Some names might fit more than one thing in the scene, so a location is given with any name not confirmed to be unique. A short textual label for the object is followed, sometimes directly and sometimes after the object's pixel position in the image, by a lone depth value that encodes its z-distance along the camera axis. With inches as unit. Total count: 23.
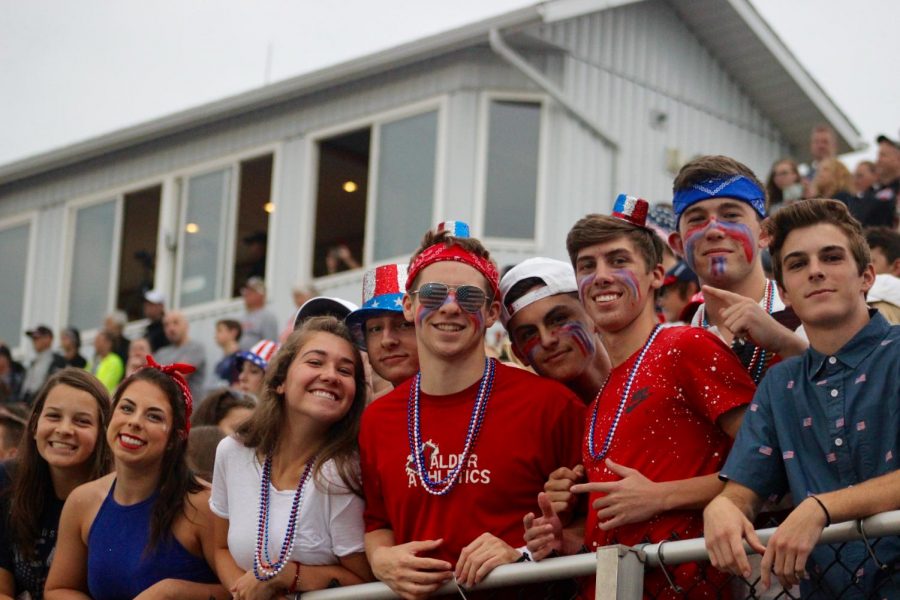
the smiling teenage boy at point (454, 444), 177.9
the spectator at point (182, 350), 562.6
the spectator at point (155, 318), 607.5
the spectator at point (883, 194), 398.0
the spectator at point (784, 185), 442.6
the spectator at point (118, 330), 619.2
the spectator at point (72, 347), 649.6
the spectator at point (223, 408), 288.8
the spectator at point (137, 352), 560.4
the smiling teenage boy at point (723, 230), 194.2
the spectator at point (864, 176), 430.0
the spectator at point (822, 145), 464.4
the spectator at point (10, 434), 307.7
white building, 609.6
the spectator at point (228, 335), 559.6
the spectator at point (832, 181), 406.3
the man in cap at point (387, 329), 217.6
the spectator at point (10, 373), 649.6
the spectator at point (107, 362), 599.5
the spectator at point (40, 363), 642.8
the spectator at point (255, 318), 584.3
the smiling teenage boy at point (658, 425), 160.9
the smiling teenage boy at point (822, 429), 139.2
